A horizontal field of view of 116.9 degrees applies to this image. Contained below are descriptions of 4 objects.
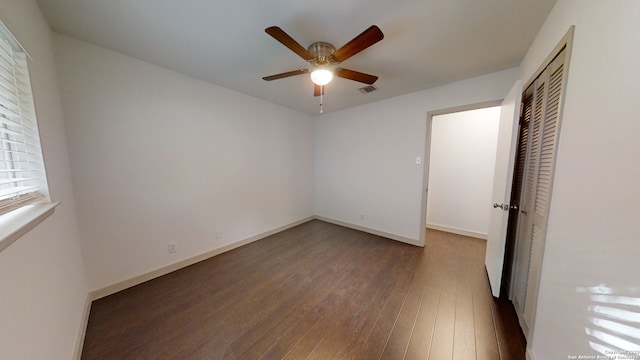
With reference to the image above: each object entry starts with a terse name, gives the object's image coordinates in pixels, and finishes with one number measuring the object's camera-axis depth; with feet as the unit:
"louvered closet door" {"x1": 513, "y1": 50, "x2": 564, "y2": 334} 4.06
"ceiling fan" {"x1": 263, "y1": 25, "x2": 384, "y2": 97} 4.21
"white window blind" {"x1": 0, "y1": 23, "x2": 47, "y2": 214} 3.05
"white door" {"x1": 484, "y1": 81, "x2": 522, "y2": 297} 5.50
